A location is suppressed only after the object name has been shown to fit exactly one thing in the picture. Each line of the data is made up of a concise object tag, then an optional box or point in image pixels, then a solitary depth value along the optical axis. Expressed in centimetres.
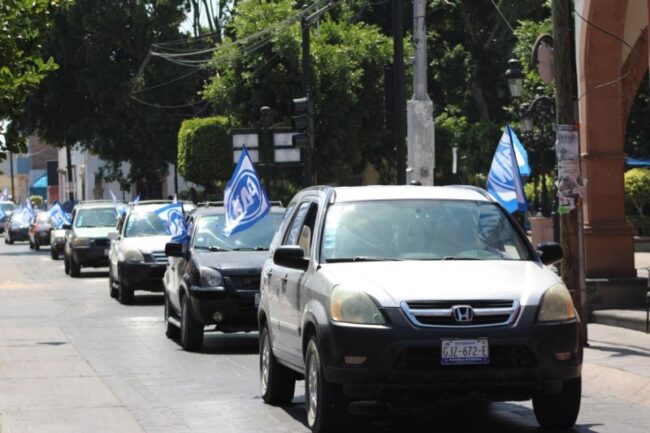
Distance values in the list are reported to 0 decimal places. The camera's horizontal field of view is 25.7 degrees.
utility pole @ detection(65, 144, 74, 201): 7203
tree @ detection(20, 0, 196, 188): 5650
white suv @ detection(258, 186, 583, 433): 951
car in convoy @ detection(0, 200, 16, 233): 8698
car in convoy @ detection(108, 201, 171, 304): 2575
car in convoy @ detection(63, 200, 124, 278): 3569
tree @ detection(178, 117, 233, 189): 4919
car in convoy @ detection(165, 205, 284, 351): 1670
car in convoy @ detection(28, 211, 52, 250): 5875
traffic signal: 3033
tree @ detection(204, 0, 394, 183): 4200
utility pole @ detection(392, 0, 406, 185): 2422
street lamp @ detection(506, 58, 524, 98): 2983
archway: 1994
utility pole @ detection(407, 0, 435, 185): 2511
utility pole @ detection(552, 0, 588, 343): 1638
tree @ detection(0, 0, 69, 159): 1535
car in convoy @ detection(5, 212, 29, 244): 6869
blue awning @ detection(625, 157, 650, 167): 4478
